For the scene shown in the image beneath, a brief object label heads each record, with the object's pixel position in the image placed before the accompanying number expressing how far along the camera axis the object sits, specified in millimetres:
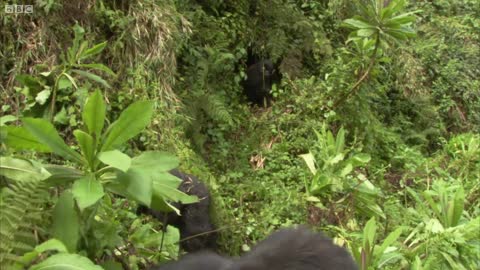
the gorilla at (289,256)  1379
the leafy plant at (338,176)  3979
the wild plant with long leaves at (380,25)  4695
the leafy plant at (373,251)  2844
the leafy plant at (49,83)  2111
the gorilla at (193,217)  3203
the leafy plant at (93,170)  1592
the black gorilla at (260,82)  5844
